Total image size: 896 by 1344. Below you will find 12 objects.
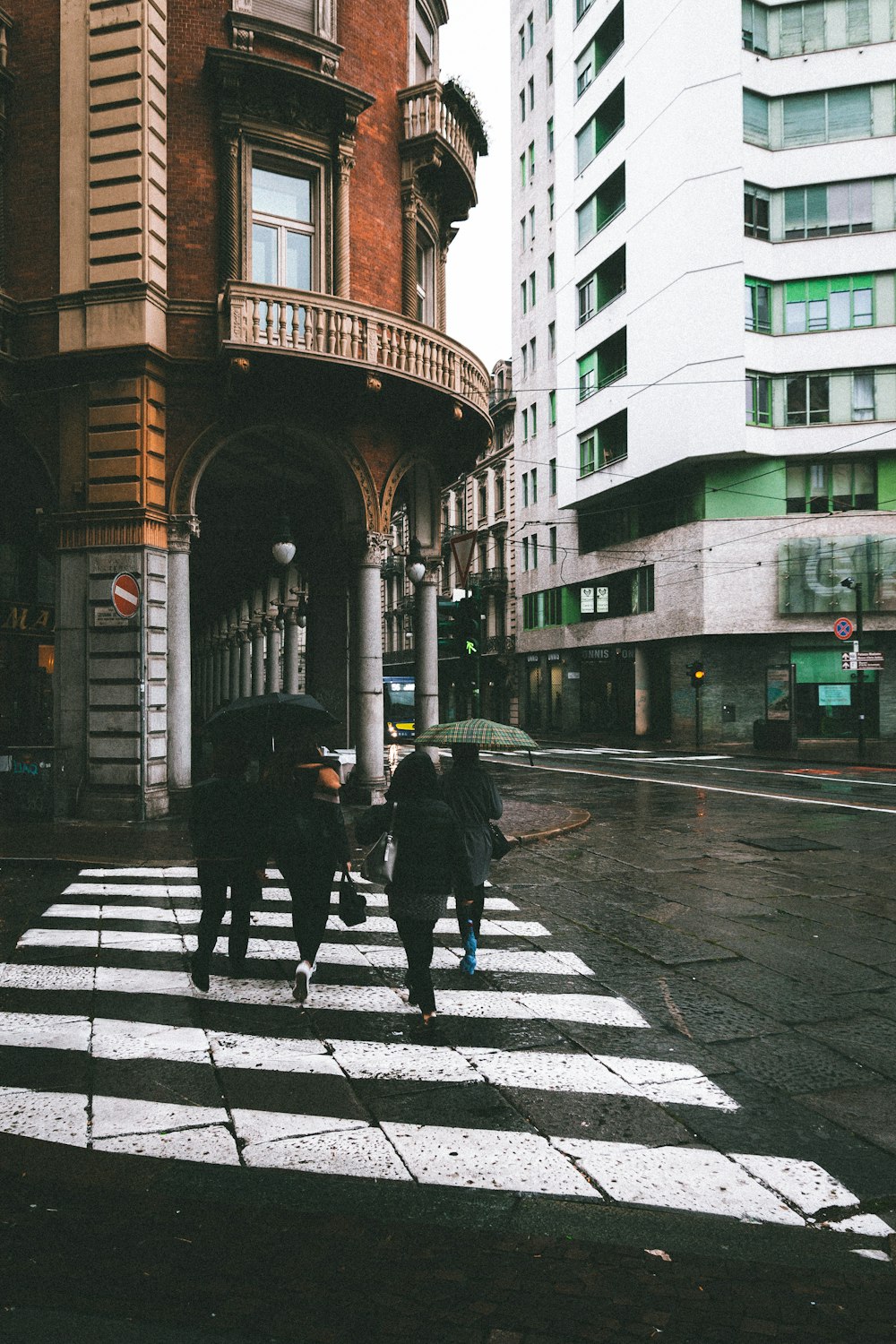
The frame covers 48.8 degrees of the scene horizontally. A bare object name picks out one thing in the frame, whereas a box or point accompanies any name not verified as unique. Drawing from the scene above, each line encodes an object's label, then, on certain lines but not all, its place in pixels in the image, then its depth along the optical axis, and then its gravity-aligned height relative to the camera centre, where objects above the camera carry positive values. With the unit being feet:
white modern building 109.09 +38.84
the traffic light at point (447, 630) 40.96 +2.41
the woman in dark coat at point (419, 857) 18.57 -3.28
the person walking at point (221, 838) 21.31 -3.29
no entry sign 42.34 +4.02
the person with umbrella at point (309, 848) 20.07 -3.30
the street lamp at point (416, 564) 57.31 +7.09
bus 131.85 -2.20
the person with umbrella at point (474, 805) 22.93 -2.82
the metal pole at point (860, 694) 89.45 -1.20
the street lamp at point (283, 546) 46.28 +6.60
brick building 45.16 +17.69
